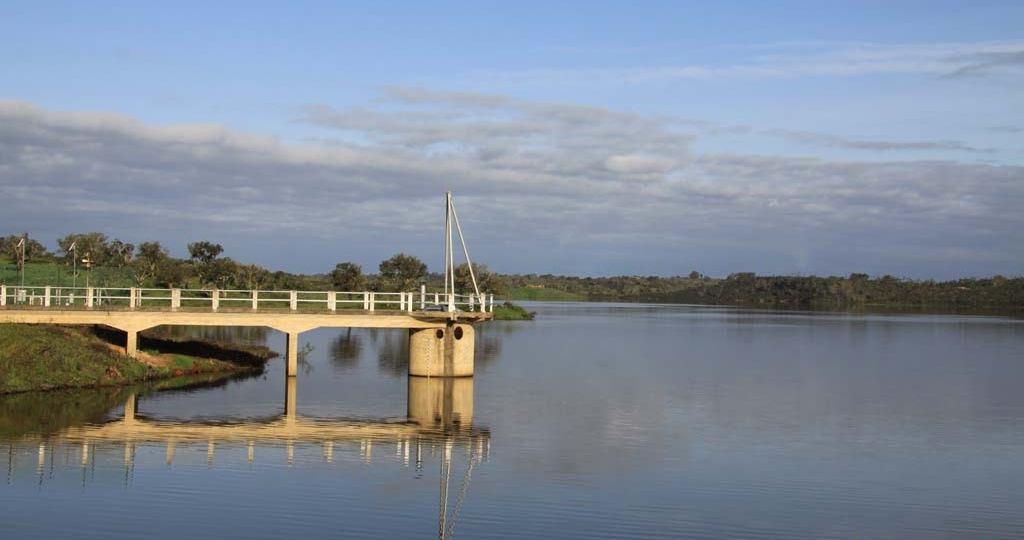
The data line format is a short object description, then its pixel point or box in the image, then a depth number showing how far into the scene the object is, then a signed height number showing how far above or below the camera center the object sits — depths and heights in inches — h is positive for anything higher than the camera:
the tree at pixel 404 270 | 4347.9 +81.0
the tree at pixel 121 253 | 4382.4 +132.9
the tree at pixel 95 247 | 4229.8 +151.4
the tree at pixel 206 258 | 3779.5 +102.3
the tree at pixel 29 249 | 4441.4 +150.4
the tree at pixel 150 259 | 4094.5 +103.9
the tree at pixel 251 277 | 3912.9 +40.4
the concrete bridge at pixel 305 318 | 1768.0 -52.1
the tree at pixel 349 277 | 3996.1 +45.4
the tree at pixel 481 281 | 4793.3 +49.3
